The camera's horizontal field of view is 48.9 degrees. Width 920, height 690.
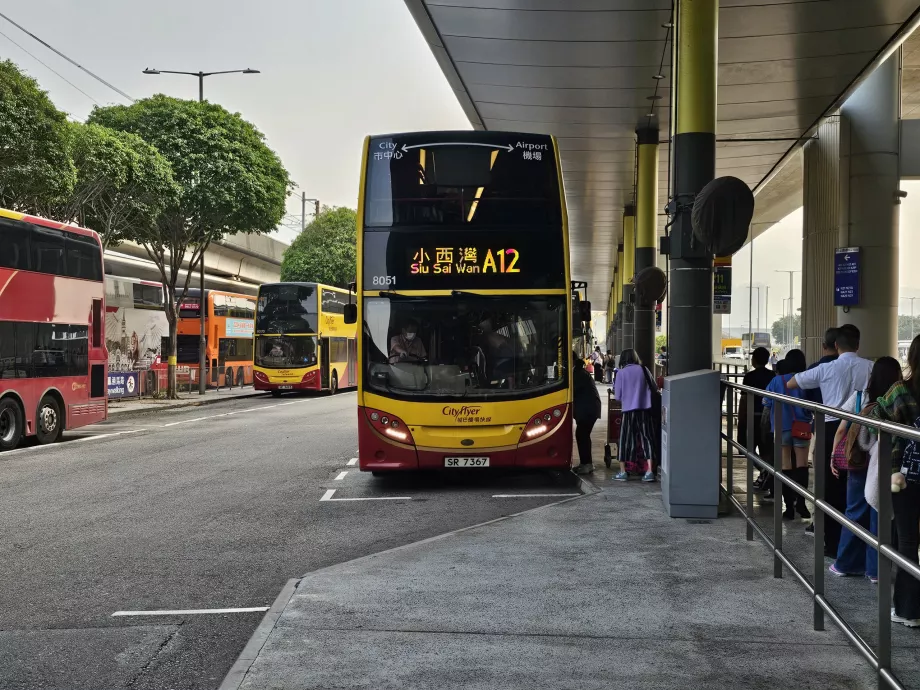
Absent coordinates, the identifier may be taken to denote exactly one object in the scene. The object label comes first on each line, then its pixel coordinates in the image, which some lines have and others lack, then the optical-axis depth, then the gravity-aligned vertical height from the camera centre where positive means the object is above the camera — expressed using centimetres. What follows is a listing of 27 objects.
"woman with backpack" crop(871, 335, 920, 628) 429 -64
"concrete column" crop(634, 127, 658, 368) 2233 +278
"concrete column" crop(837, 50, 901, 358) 1825 +261
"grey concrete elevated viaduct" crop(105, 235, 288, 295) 4116 +379
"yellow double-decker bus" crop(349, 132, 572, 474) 1148 +40
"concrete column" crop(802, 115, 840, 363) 1959 +217
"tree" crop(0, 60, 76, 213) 1872 +379
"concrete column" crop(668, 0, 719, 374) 998 +172
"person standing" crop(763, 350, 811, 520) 628 -71
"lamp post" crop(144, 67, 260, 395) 3296 +10
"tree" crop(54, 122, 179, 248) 2446 +400
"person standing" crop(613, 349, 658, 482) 1181 -87
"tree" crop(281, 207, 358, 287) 6084 +534
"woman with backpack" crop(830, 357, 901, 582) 491 -68
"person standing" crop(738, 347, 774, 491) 1031 -31
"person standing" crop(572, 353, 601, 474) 1270 -79
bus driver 1156 -9
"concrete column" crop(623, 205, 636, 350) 3041 +253
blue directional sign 1816 +118
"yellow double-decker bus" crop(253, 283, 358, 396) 3244 +12
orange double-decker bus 3728 +21
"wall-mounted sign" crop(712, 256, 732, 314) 2303 +125
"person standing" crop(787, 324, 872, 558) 805 -26
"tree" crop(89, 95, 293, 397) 2845 +484
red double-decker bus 1641 +17
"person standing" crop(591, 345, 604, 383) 4725 -106
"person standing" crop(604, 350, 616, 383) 4104 -105
